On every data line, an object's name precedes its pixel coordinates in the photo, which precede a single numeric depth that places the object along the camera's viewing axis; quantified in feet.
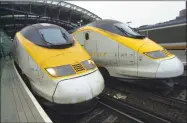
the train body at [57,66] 15.80
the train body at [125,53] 22.47
